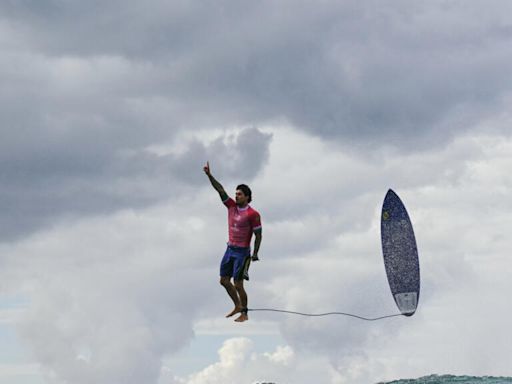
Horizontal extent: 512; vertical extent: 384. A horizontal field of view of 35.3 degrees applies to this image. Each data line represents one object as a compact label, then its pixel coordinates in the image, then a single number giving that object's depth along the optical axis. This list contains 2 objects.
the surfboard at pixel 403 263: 27.06
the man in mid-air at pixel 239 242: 22.84
